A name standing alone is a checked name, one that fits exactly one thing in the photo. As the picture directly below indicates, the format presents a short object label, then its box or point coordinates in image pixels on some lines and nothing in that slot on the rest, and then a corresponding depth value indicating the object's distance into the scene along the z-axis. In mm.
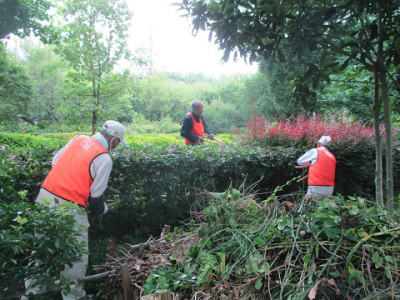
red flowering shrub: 7555
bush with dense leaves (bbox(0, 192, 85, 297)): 1753
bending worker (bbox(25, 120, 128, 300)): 3051
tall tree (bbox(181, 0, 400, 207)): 3227
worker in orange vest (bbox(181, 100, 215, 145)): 6363
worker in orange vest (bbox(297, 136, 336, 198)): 5355
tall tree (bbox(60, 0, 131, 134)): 8234
